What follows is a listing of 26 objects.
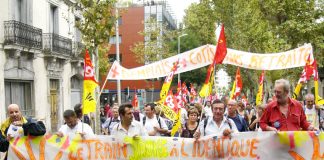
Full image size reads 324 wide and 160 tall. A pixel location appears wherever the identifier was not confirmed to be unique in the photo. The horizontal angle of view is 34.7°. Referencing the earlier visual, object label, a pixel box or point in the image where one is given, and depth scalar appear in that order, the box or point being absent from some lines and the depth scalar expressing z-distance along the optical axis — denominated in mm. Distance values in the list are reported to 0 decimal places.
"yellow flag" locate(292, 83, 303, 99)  10348
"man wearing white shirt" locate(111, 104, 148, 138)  7012
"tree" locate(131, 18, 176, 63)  40656
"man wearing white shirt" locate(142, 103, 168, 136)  9805
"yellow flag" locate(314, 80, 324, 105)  9621
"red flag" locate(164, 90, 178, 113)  13344
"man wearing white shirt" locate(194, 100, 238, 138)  6941
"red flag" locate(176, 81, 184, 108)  16062
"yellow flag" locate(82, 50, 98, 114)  7809
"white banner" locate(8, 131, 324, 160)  6832
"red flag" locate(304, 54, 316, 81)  10330
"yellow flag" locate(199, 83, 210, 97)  8328
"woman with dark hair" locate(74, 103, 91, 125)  9098
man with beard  6090
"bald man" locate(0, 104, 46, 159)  7082
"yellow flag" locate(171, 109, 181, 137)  9764
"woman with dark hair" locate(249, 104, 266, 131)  10333
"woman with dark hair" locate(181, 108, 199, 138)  8691
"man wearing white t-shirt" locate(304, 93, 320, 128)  9823
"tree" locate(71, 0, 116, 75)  17516
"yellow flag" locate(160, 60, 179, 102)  11245
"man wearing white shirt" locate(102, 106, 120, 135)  10156
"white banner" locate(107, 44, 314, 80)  9734
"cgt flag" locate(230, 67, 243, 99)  14045
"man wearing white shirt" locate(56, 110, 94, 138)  7315
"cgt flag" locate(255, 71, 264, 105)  14205
